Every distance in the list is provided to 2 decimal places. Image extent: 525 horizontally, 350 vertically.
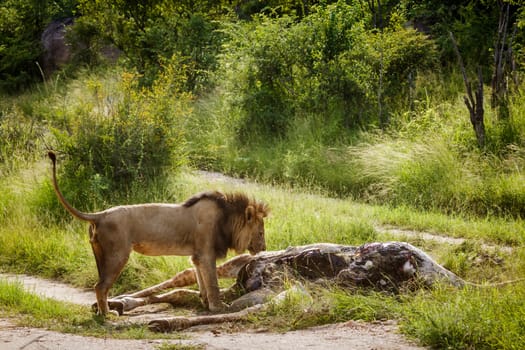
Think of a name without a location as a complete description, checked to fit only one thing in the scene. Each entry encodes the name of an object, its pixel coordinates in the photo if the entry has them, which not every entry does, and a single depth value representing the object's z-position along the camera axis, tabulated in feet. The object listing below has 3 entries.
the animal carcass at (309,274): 50.80
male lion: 50.19
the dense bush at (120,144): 81.76
